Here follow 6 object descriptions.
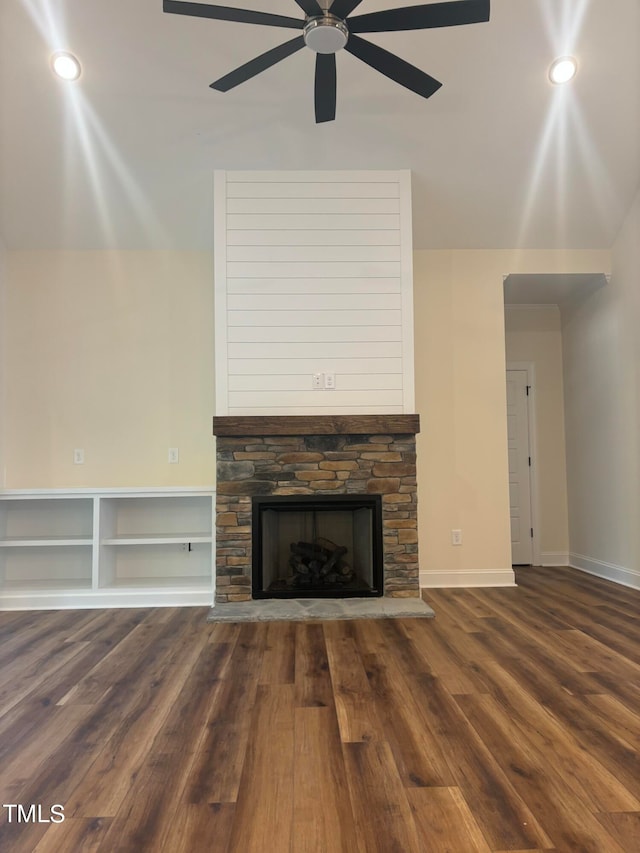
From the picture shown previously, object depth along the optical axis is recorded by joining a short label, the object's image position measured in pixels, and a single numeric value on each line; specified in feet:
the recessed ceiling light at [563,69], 9.82
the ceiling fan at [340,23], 6.66
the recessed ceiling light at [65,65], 9.51
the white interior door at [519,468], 16.21
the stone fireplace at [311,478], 11.12
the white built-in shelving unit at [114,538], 12.62
